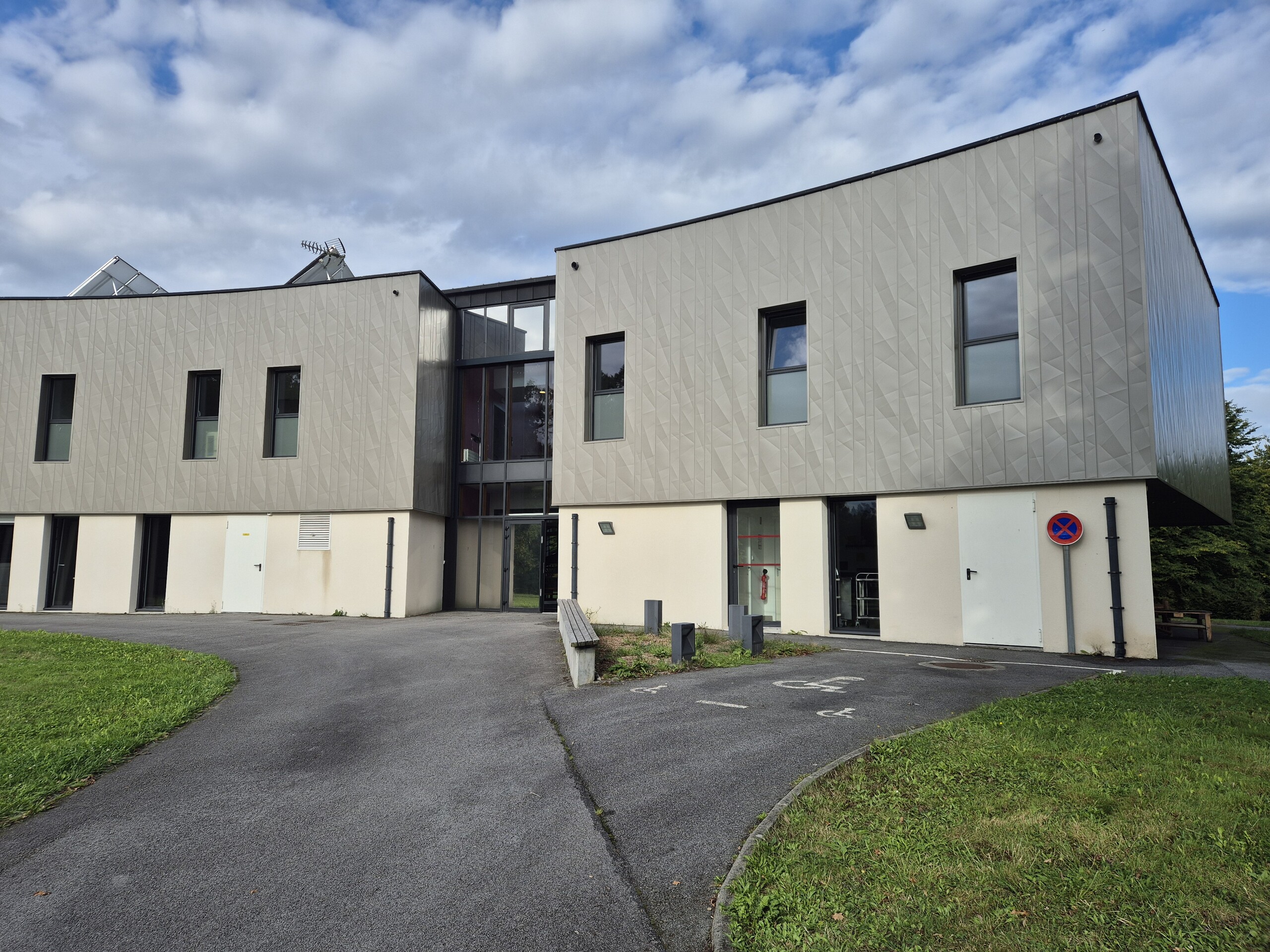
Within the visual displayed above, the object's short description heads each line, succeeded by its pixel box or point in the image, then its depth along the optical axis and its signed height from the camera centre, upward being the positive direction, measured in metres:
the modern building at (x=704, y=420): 12.53 +2.81
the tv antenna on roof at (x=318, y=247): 24.03 +9.45
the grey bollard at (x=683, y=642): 10.20 -1.23
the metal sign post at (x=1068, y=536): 12.14 +0.26
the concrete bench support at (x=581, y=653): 8.89 -1.21
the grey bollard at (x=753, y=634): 11.34 -1.24
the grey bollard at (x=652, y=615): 12.92 -1.09
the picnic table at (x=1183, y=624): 16.75 -1.60
